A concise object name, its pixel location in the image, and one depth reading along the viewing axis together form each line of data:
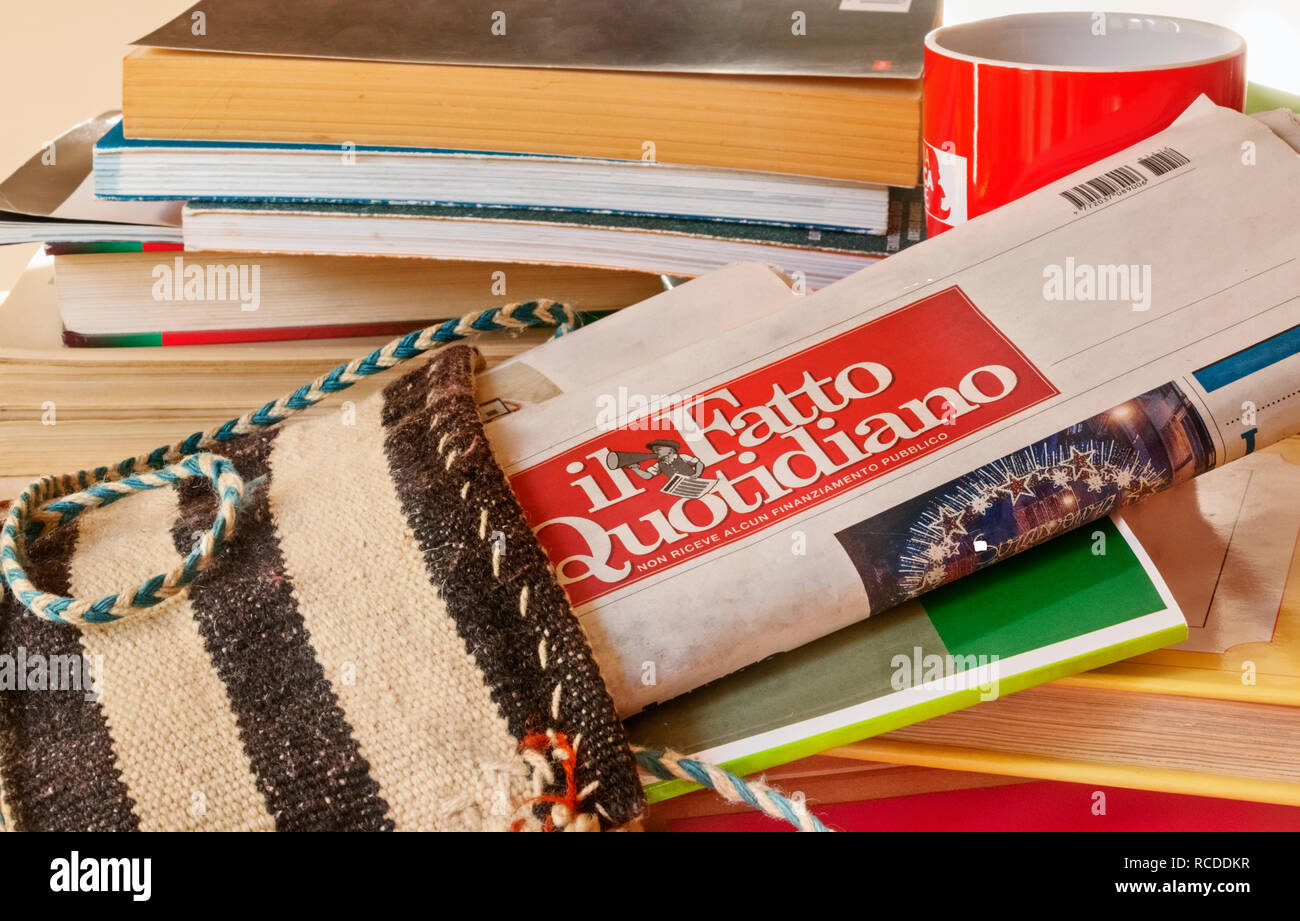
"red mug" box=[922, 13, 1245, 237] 0.49
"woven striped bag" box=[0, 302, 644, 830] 0.35
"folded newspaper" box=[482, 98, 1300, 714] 0.38
